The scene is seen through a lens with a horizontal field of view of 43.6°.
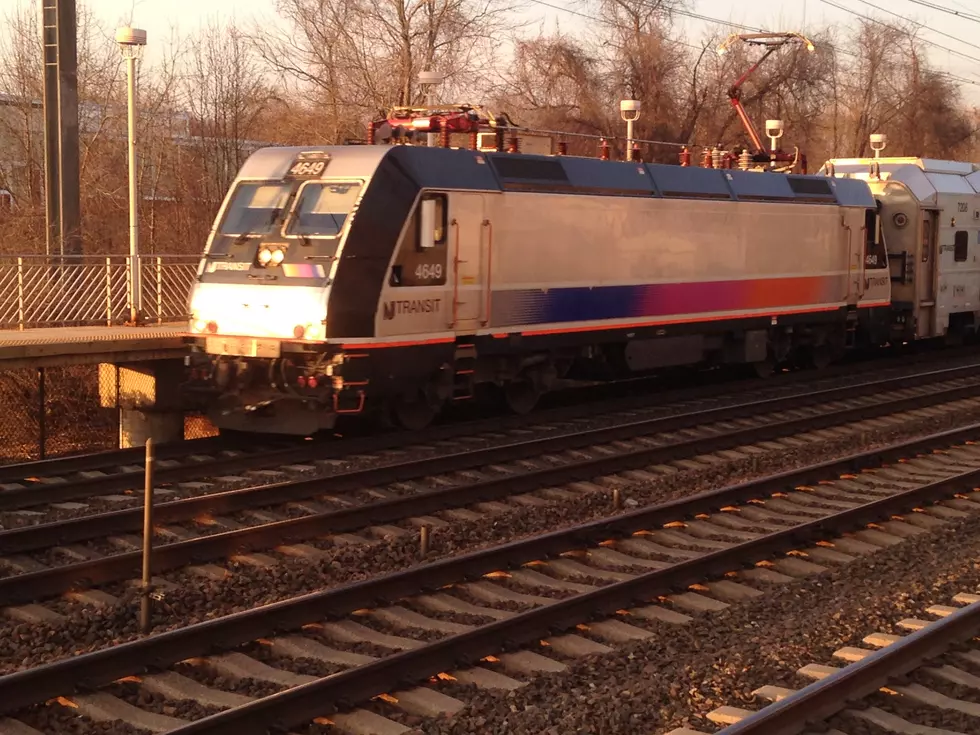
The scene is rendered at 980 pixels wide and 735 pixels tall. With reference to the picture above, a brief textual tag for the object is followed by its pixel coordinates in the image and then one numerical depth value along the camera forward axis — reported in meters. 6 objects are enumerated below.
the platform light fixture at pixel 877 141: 30.23
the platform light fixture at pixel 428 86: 15.85
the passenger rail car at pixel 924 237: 22.97
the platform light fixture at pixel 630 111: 21.73
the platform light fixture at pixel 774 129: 25.75
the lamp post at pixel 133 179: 16.27
